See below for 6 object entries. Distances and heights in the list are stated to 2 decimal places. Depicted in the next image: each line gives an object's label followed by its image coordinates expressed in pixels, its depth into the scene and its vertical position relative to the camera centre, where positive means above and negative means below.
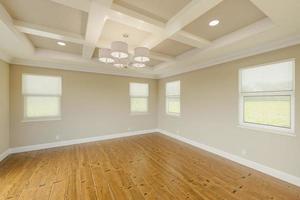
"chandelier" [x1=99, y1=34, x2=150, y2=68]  2.27 +0.85
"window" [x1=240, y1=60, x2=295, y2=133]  2.53 +0.09
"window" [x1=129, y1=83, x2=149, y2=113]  5.78 +0.13
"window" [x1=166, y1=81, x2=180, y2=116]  5.35 +0.09
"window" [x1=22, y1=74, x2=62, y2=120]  3.88 +0.10
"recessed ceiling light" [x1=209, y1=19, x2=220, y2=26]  2.32 +1.39
